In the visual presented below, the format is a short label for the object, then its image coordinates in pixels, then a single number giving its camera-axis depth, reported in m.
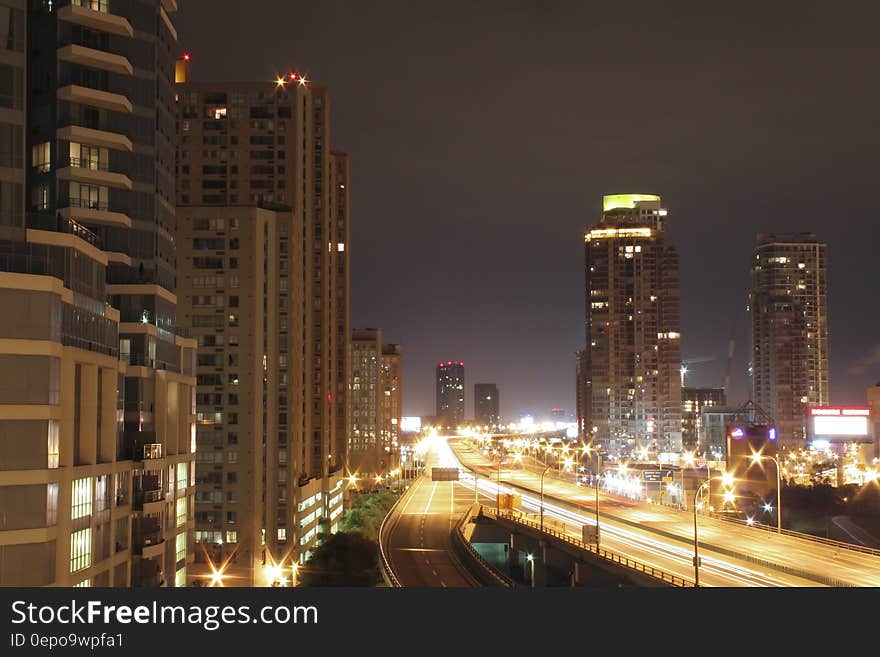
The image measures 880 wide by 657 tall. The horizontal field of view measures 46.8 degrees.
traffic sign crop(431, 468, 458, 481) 167.12
